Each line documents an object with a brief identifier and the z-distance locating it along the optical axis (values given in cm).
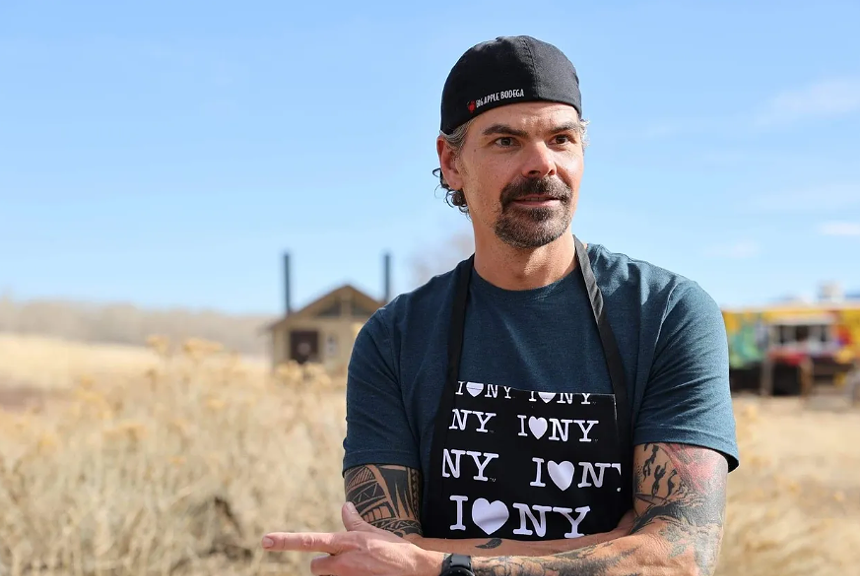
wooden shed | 2938
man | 239
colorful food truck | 2777
